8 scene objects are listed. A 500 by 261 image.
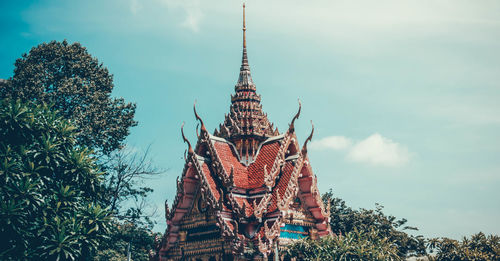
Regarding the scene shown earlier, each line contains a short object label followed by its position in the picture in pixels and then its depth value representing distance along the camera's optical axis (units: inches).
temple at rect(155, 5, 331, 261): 989.2
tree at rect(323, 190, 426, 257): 1332.4
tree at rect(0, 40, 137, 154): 1368.1
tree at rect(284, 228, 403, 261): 895.1
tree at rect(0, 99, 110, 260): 827.4
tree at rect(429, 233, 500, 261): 989.2
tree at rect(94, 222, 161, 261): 1332.4
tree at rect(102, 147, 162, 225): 1390.3
